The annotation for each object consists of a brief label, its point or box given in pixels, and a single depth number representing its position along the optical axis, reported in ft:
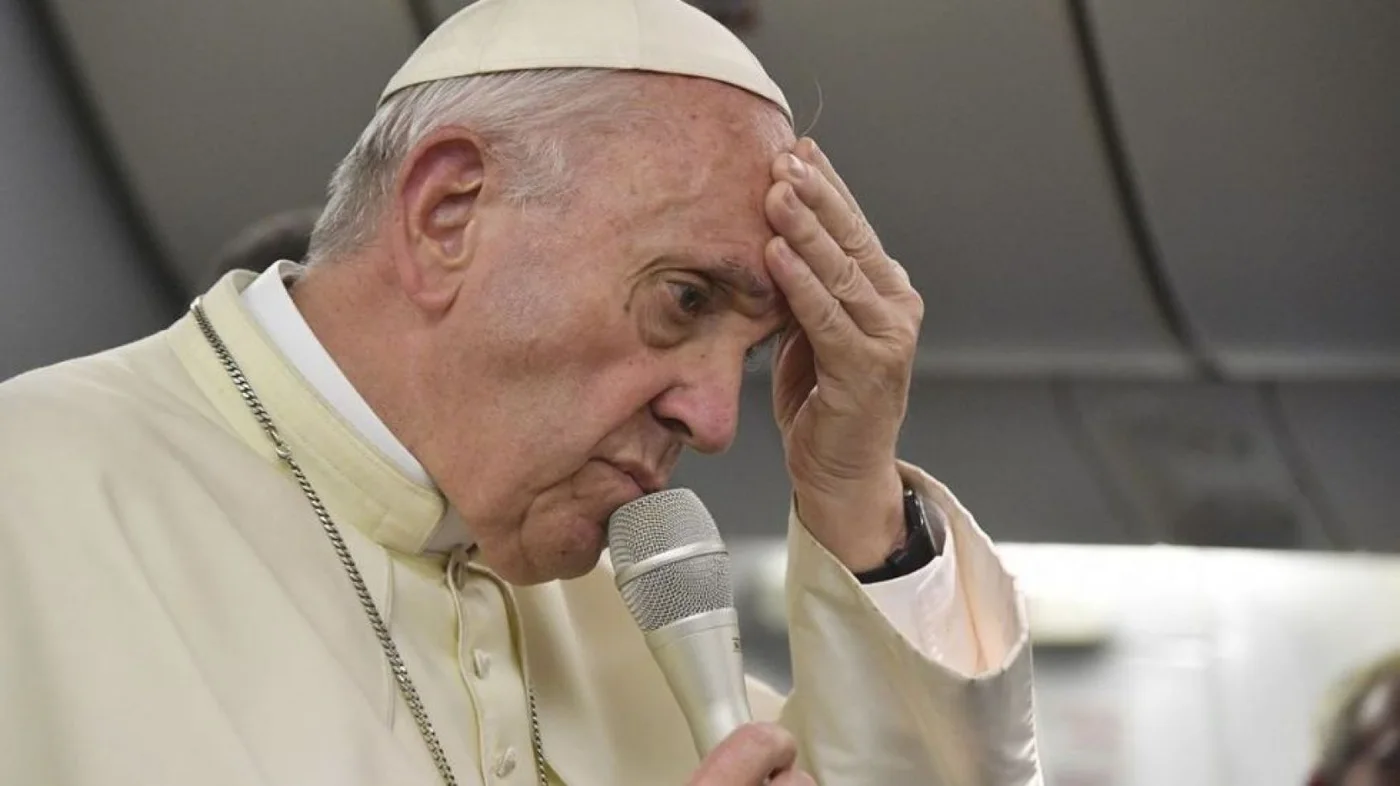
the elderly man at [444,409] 7.58
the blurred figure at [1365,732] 16.22
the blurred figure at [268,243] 16.98
